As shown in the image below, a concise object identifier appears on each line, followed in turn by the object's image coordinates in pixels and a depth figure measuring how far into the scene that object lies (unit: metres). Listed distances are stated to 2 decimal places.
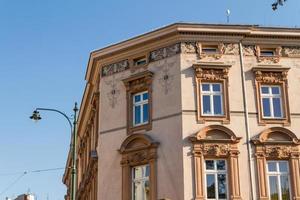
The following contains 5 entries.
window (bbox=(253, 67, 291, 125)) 27.53
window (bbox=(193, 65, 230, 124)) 27.02
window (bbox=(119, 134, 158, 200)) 26.72
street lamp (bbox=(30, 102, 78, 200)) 21.44
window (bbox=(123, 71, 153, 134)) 27.97
